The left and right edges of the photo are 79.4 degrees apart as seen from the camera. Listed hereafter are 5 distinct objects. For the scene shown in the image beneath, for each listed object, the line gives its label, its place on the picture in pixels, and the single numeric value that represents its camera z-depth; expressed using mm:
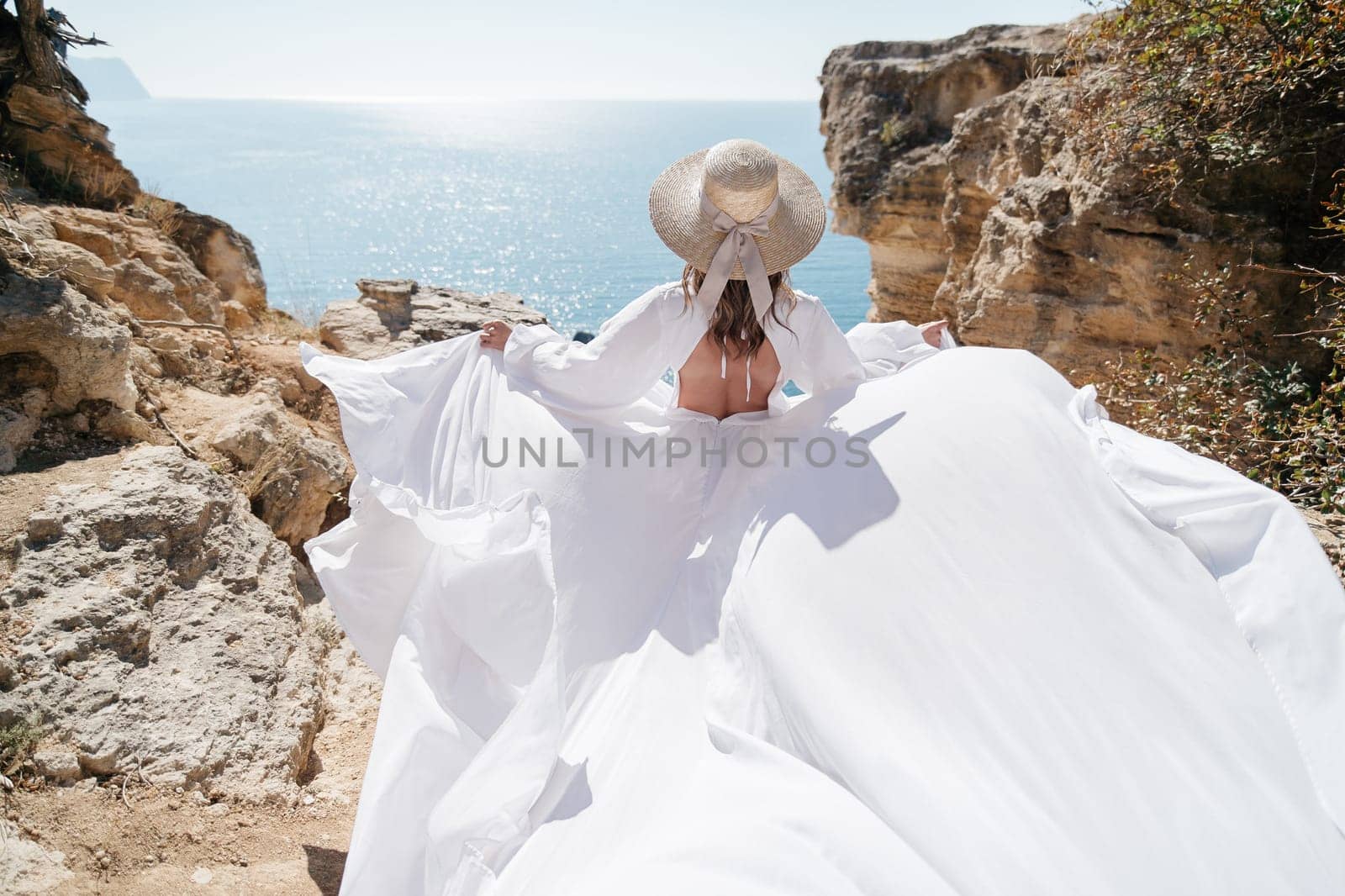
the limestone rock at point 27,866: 2029
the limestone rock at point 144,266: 4852
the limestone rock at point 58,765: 2322
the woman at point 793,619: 1692
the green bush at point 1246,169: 4227
